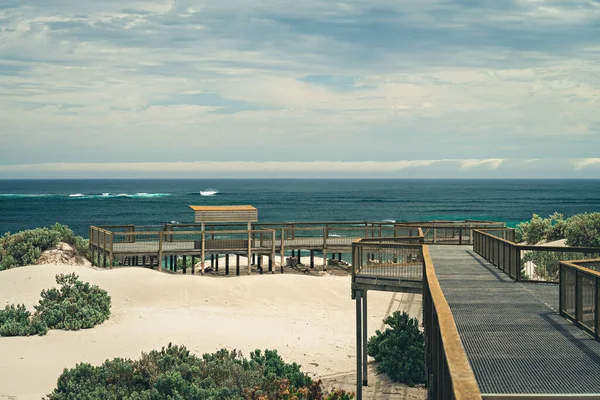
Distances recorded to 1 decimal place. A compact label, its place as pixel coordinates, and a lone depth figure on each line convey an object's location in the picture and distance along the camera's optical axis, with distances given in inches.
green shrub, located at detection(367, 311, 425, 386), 682.2
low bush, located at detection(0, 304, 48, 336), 720.3
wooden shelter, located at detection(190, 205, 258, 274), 1191.3
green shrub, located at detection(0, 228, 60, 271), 1195.5
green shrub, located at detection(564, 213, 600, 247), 1350.9
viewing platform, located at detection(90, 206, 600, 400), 276.2
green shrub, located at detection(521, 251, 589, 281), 678.5
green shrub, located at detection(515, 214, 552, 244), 1595.7
